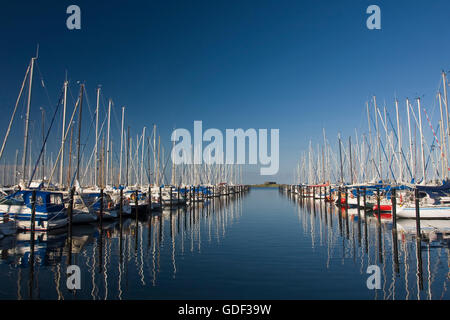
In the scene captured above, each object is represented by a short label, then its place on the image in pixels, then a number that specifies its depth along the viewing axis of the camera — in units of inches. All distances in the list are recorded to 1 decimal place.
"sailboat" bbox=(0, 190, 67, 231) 1079.0
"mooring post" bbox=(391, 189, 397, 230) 838.5
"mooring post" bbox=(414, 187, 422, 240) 760.3
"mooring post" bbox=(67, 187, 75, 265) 697.5
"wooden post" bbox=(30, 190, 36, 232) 722.3
